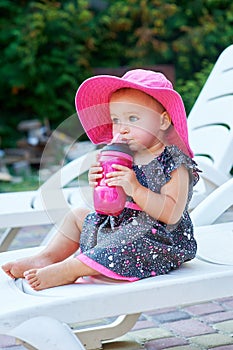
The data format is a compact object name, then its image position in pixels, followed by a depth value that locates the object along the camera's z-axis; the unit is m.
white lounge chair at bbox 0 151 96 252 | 3.95
